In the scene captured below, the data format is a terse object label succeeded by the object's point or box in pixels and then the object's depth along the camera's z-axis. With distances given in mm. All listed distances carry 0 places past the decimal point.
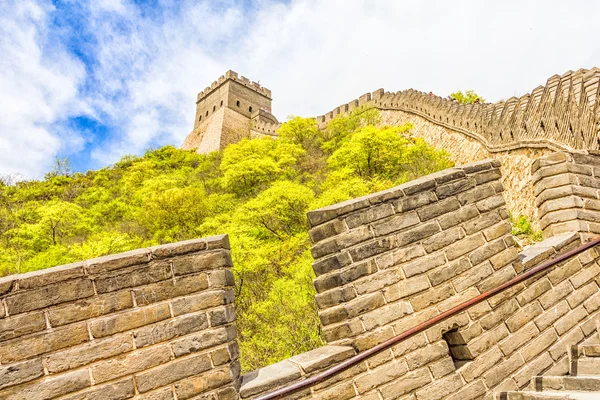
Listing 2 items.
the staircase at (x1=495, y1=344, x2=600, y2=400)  2375
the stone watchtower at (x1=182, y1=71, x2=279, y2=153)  42969
